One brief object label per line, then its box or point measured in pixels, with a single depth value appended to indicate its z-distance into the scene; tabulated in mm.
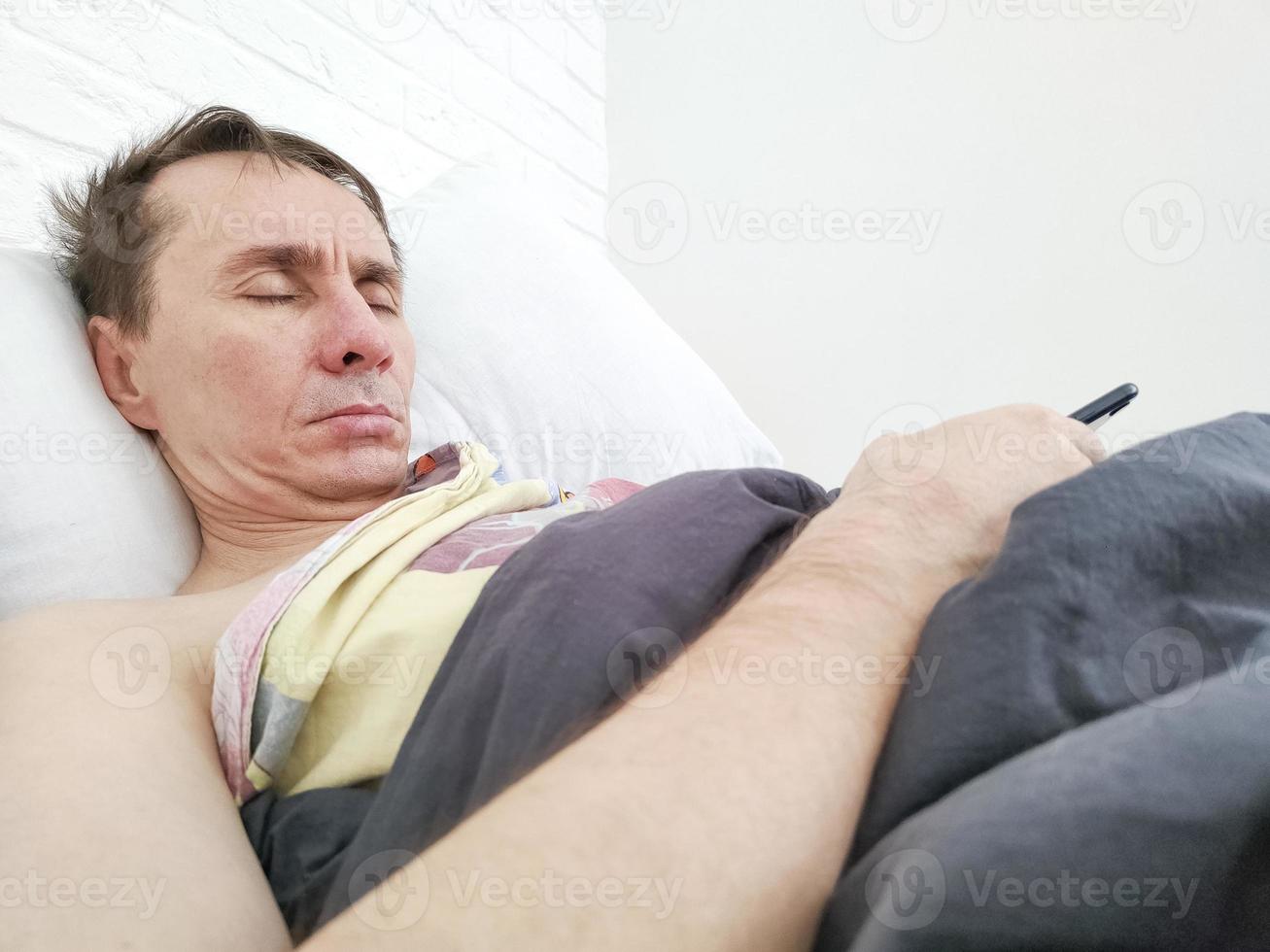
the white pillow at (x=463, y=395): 850
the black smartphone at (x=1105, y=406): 803
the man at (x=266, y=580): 351
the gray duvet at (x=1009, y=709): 297
